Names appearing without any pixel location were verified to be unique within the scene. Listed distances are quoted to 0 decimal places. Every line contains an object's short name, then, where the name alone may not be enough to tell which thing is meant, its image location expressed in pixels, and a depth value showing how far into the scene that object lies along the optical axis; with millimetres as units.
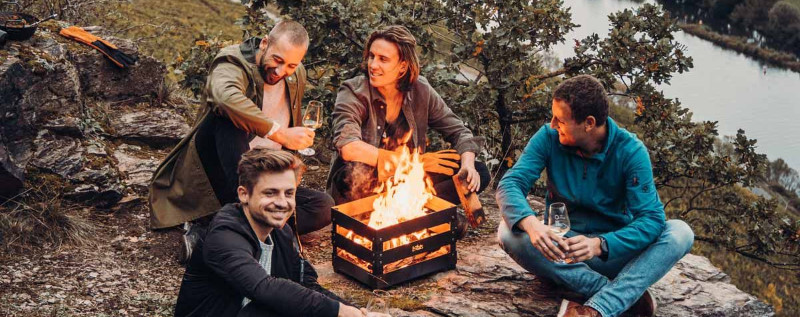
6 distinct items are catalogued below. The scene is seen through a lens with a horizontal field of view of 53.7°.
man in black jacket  3723
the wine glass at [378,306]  4481
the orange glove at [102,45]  7641
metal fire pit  5074
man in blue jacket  4660
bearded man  5309
